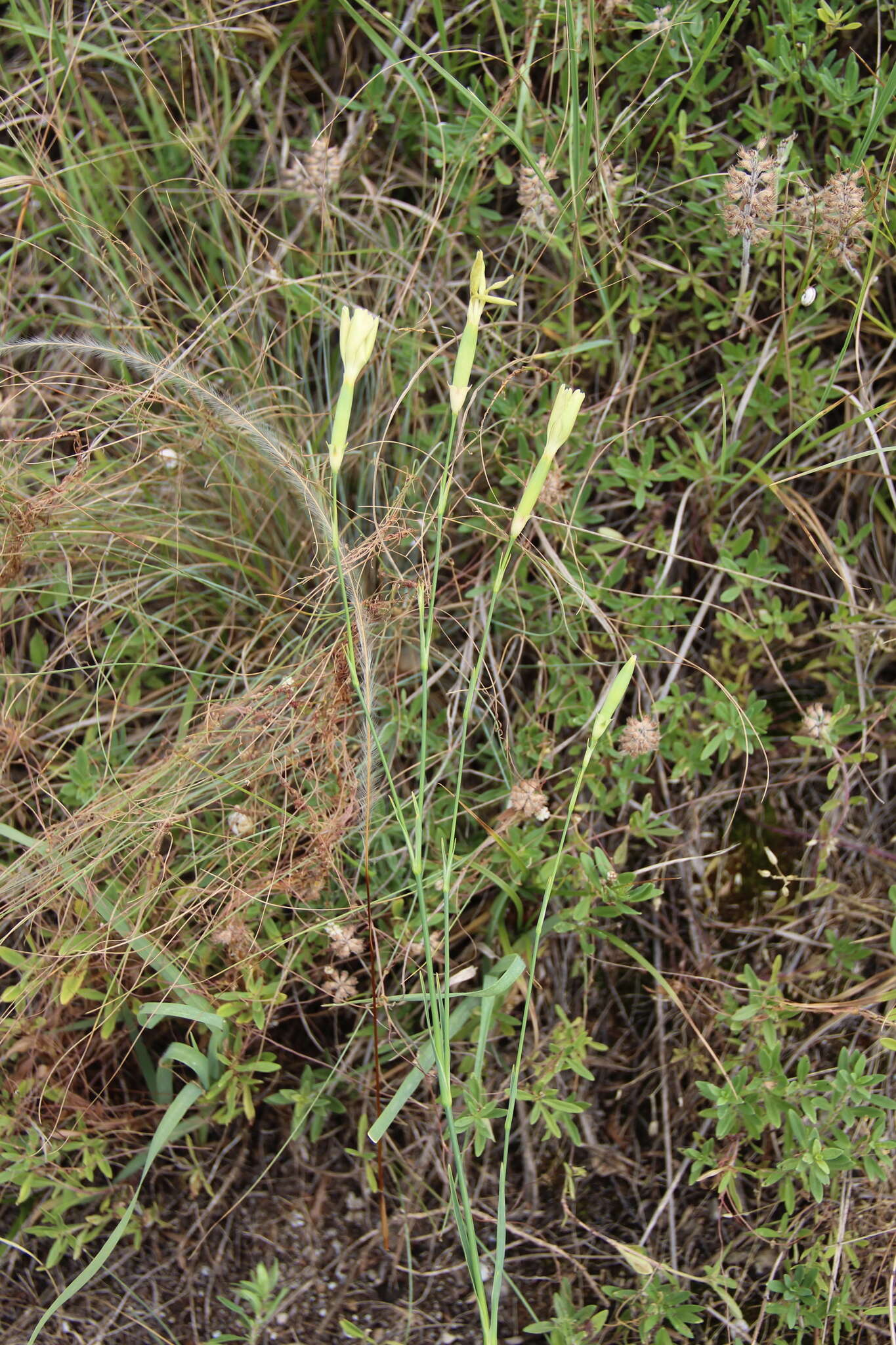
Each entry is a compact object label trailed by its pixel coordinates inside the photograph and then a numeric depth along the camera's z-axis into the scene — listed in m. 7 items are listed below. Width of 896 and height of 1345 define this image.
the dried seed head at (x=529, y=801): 0.81
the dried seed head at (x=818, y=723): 0.83
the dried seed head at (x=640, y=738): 0.80
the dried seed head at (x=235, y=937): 0.81
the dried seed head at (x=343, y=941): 0.80
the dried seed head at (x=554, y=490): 0.84
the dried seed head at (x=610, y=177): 0.84
